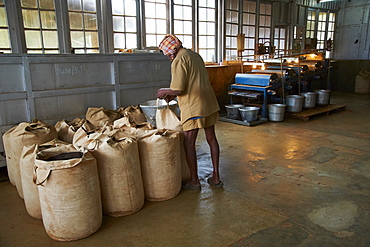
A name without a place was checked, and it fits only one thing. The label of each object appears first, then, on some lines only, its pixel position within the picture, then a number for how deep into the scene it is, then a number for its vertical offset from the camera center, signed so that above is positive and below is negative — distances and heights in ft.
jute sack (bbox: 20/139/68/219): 8.11 -3.25
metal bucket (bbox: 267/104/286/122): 20.91 -3.71
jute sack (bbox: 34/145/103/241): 6.86 -3.13
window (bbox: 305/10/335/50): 38.05 +4.28
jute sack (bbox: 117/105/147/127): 12.36 -2.16
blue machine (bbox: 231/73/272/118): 21.20 -1.72
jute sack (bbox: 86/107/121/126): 11.86 -2.18
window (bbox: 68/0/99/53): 19.07 +2.40
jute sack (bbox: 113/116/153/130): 10.00 -2.13
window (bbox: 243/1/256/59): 30.02 +3.49
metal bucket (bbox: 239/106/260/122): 20.12 -3.64
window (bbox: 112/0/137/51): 20.90 +2.71
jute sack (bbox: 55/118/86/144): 10.59 -2.42
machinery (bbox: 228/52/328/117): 21.56 -1.53
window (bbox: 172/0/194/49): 24.20 +3.30
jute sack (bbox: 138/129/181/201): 8.93 -3.11
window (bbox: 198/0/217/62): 26.20 +2.75
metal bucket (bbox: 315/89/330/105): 24.86 -3.20
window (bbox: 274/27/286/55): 34.10 +2.38
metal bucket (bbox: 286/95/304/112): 22.09 -3.26
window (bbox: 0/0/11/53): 16.48 +1.68
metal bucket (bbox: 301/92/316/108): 23.26 -3.18
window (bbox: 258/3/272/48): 31.73 +3.82
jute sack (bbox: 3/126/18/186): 9.78 -2.93
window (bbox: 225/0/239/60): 28.22 +3.07
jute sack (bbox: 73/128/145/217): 7.92 -2.98
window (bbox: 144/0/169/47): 22.53 +3.06
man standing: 9.16 -0.94
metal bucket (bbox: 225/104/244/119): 21.48 -3.72
